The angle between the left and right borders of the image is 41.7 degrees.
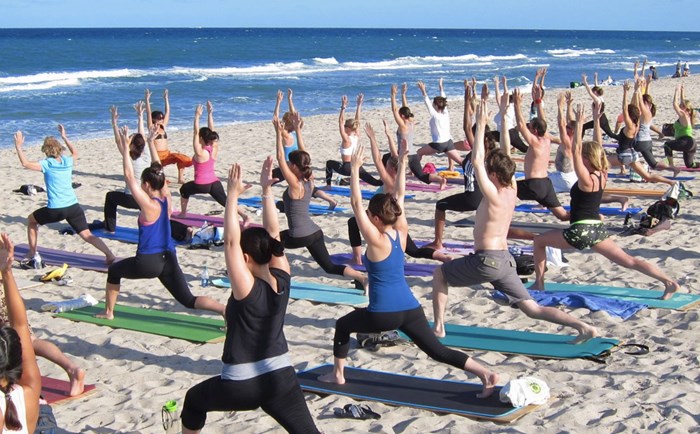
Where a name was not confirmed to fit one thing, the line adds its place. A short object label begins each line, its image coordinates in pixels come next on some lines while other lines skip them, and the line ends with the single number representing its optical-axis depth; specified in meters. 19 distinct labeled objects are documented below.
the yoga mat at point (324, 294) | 8.80
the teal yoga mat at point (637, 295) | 8.16
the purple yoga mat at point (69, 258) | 10.62
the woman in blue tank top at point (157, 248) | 7.68
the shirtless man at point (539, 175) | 10.88
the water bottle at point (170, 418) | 5.83
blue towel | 8.09
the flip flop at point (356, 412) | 6.02
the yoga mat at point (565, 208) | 12.41
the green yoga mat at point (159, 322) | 7.97
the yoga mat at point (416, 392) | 5.97
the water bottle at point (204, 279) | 9.67
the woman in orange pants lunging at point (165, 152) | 14.53
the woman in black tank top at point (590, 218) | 8.12
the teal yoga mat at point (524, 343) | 7.04
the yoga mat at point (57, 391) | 6.59
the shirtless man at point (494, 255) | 6.91
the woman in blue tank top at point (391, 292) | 5.96
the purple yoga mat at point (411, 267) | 9.77
